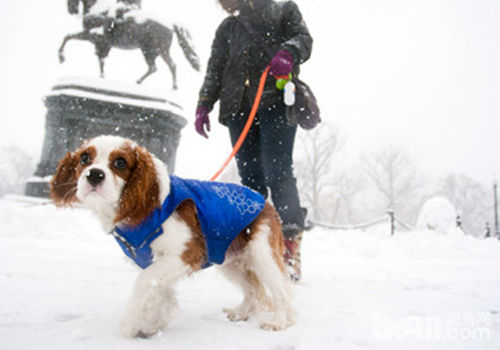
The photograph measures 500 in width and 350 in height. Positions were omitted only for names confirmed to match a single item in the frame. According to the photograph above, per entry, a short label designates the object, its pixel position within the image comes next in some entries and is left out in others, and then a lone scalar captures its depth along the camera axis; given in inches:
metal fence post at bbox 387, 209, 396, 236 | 390.3
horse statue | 300.2
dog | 54.4
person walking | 99.3
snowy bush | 414.6
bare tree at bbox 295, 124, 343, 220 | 1147.9
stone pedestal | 264.2
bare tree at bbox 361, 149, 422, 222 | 1317.7
